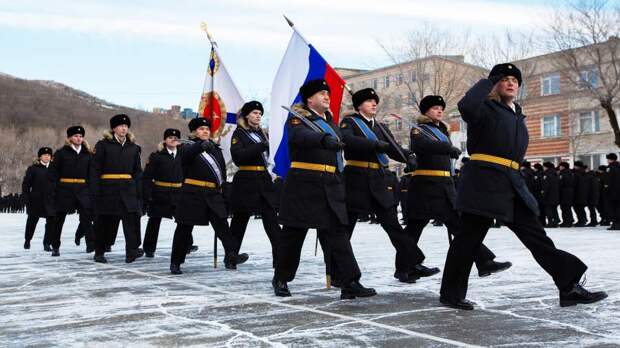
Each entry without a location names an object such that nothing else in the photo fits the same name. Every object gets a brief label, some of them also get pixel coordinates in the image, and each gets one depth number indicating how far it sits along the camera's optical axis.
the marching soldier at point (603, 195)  18.91
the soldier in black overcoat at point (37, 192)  13.11
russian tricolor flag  8.68
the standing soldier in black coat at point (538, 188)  20.17
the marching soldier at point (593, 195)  19.67
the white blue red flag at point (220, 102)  10.71
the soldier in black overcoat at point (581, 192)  19.64
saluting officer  5.91
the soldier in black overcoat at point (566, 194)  19.64
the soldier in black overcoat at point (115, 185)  10.55
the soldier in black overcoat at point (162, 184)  11.66
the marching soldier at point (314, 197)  6.75
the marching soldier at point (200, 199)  9.23
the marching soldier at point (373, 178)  7.49
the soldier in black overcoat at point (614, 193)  17.59
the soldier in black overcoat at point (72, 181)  12.14
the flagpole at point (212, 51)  10.81
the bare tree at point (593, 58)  30.66
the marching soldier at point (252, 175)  9.11
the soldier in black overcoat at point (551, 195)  19.62
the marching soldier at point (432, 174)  7.93
